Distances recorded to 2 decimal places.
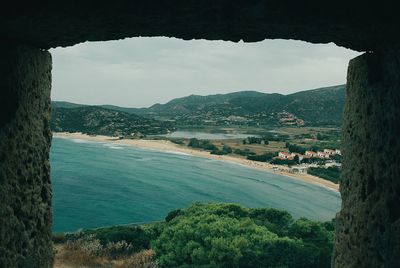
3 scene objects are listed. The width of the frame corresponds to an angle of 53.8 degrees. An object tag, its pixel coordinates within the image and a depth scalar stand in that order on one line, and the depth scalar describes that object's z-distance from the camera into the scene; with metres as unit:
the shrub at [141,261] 17.64
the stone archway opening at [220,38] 3.18
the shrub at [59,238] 19.79
